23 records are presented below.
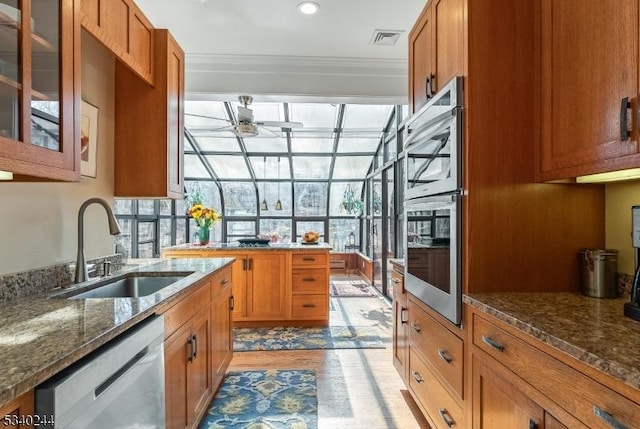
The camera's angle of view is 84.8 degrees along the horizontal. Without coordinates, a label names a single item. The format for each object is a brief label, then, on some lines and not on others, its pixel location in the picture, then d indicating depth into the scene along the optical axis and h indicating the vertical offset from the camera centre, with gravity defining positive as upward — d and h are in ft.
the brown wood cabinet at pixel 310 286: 13.06 -2.56
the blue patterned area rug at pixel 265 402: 7.06 -4.12
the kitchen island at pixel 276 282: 12.88 -2.37
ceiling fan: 12.56 +3.56
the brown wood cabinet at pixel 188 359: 4.95 -2.31
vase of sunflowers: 13.55 -0.01
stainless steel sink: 6.48 -1.29
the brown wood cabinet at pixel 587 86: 3.71 +1.60
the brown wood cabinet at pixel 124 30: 5.41 +3.28
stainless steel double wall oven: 5.29 +0.28
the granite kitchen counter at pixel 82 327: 2.46 -1.07
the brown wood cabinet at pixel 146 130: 7.63 +1.93
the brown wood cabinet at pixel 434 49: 5.52 +3.06
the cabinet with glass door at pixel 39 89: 3.53 +1.41
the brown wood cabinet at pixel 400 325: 7.75 -2.50
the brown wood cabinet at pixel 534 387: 2.72 -1.58
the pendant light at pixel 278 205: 23.62 +0.87
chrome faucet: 5.71 -0.48
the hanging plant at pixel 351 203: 25.55 +1.10
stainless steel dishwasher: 2.63 -1.56
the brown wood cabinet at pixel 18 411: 2.24 -1.30
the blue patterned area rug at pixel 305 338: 11.17 -4.09
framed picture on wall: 6.53 +1.51
